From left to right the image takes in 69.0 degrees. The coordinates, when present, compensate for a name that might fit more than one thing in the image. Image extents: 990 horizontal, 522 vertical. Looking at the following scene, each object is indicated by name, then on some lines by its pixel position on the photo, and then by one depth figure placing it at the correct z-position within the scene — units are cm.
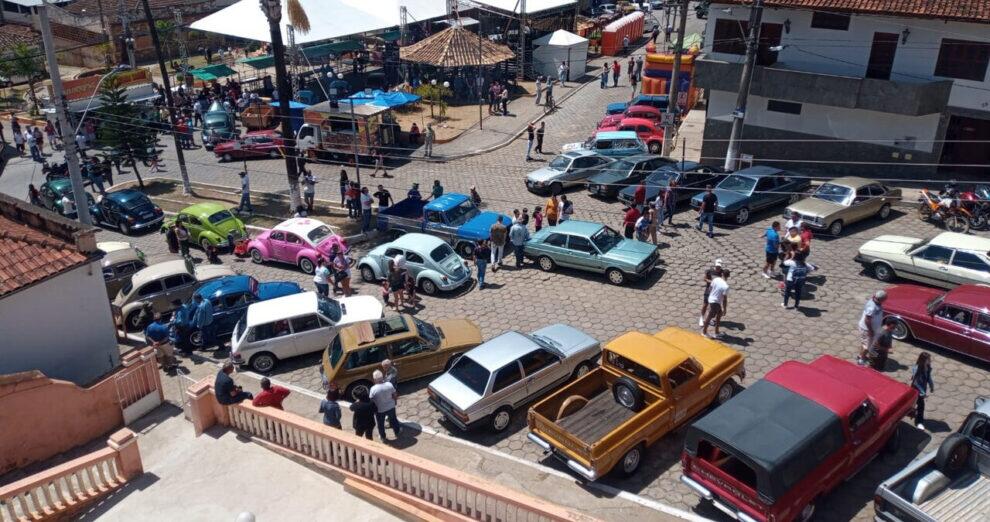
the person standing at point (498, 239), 2005
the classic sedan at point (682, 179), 2352
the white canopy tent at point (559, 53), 4447
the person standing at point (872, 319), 1374
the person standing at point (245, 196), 2689
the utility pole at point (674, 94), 2970
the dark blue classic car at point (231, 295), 1717
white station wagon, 1577
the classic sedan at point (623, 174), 2516
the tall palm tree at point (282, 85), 2339
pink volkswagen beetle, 2153
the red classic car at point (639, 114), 3278
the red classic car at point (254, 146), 3412
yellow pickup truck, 1138
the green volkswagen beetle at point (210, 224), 2395
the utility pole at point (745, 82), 2386
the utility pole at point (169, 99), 2755
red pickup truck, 980
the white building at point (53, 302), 1230
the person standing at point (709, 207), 2098
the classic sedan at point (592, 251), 1873
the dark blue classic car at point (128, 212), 2644
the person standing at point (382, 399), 1241
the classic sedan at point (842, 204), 2075
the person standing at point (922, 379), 1202
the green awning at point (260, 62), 4644
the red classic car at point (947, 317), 1405
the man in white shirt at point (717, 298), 1529
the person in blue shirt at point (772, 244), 1817
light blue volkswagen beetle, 1934
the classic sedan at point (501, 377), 1280
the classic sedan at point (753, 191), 2212
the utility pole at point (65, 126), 1758
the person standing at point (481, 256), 1928
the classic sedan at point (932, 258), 1644
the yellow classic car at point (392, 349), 1418
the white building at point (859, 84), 2423
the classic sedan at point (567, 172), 2625
